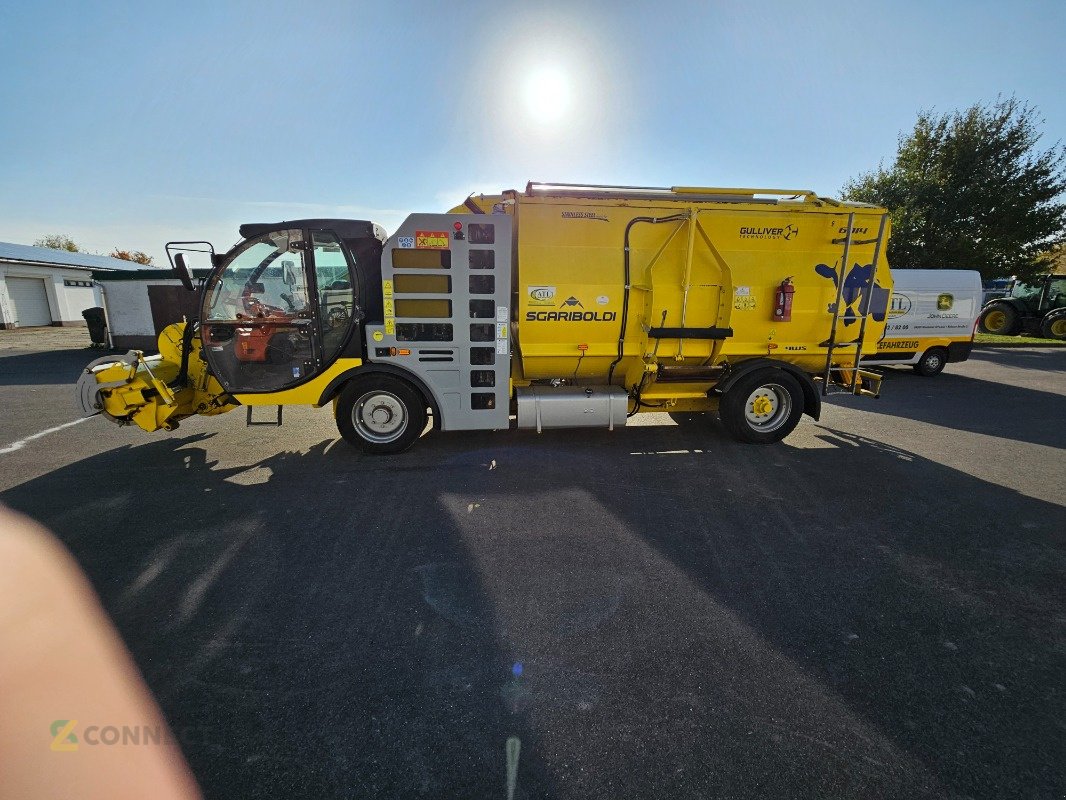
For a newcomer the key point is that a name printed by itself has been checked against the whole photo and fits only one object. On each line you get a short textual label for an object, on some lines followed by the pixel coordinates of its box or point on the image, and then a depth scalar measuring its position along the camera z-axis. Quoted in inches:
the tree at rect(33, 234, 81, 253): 2279.8
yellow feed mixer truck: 209.3
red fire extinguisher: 230.7
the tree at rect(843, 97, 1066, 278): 695.7
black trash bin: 622.2
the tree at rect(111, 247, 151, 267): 2104.9
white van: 439.5
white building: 841.5
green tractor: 730.2
